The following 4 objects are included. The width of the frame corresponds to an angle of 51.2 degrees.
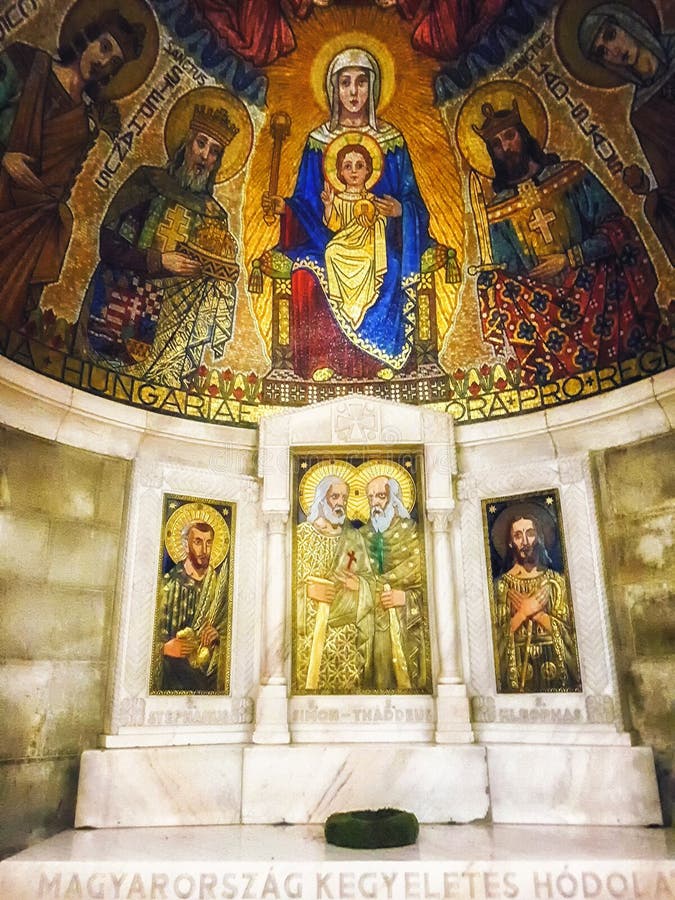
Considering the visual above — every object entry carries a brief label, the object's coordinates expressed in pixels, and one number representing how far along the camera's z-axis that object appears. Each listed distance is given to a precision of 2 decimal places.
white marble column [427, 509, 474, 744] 7.14
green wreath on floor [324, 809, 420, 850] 5.58
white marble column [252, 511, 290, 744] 7.25
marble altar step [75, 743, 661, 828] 6.55
